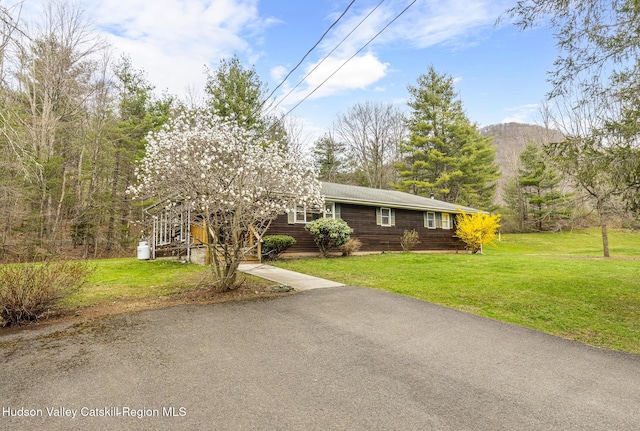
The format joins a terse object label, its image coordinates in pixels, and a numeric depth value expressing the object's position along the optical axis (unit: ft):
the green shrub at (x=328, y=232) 47.01
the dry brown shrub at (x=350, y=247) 50.29
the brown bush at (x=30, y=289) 16.87
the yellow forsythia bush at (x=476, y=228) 65.36
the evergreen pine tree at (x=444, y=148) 103.19
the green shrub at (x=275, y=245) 43.74
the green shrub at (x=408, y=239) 61.93
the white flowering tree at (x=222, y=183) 22.98
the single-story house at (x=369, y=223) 48.29
